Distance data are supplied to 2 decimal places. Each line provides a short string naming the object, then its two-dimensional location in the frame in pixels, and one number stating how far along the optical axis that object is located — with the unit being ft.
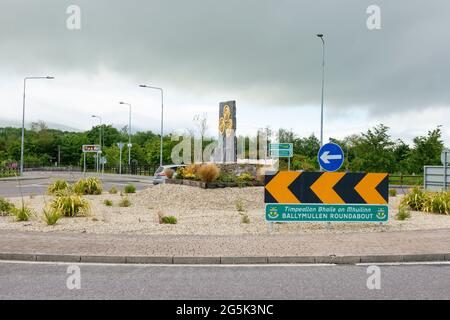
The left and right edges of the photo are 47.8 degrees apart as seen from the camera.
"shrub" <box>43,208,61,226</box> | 41.88
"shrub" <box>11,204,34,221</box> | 45.03
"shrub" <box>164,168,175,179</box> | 78.02
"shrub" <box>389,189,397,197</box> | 84.67
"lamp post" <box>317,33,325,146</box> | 110.10
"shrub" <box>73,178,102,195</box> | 80.02
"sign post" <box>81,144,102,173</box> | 116.53
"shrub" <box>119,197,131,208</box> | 61.17
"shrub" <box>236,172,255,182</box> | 67.41
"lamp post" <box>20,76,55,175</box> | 158.26
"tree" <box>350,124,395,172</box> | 149.18
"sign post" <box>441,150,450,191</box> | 73.97
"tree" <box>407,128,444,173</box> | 152.97
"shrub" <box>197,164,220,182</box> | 64.80
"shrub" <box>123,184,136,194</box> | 80.83
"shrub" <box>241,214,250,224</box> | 45.21
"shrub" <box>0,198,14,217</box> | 49.78
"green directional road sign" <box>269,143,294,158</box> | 67.00
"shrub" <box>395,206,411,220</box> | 48.09
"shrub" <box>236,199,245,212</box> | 57.47
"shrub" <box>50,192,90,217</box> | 48.65
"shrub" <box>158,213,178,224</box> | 43.91
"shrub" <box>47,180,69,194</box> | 79.39
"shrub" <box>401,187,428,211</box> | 58.75
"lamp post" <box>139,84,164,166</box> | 179.42
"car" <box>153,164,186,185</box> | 103.24
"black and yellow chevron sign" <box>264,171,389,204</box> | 39.70
